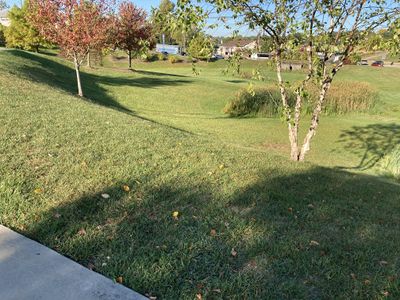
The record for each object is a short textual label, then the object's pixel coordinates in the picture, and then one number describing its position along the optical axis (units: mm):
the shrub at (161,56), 55597
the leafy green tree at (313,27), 6059
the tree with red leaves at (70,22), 12828
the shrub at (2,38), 49594
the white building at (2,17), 82375
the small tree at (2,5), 48325
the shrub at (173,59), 53875
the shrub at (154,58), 55188
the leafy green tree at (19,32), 39234
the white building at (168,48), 77188
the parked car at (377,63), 63184
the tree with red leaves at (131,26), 28203
